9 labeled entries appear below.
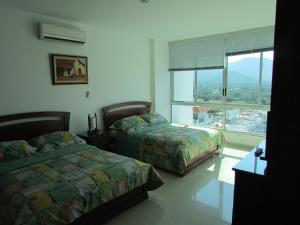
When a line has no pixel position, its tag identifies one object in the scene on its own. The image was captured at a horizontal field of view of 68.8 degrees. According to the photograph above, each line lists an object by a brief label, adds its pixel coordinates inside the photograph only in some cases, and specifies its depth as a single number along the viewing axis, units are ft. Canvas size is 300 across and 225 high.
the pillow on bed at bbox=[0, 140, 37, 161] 8.95
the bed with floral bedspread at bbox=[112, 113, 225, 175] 11.44
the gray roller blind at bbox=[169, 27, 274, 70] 14.44
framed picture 11.82
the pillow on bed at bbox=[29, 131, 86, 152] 10.13
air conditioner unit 10.93
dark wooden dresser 5.25
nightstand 12.21
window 15.29
